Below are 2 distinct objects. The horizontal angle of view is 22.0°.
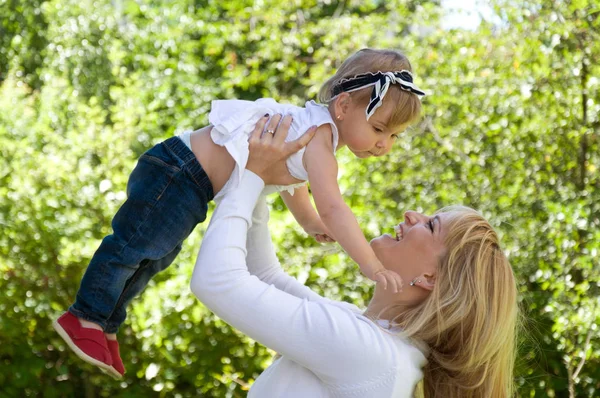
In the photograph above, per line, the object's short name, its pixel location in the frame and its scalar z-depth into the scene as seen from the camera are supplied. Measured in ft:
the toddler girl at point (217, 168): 7.97
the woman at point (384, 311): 7.42
